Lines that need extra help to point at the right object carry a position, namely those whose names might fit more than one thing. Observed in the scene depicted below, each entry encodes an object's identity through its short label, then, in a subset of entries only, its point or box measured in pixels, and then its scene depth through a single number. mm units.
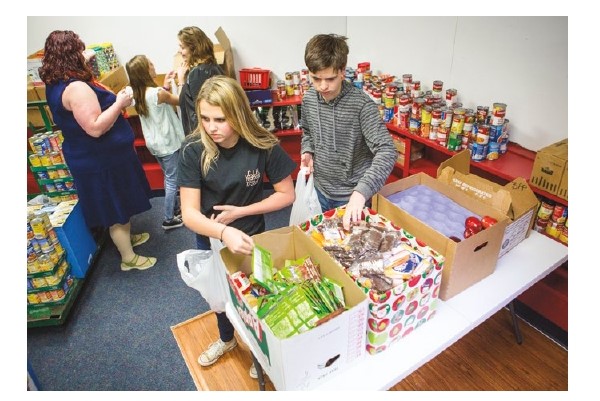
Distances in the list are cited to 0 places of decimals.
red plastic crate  3934
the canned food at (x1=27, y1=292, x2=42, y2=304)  2516
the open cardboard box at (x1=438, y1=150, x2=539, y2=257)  1656
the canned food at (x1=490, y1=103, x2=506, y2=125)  2412
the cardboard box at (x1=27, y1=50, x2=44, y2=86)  3361
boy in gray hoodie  1702
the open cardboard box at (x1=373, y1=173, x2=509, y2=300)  1394
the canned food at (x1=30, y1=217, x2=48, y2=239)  2375
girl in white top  2990
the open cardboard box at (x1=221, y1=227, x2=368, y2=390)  1074
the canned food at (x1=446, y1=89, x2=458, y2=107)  2766
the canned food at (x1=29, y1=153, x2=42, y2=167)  2934
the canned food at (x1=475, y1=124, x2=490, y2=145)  2494
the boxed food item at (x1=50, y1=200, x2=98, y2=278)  2660
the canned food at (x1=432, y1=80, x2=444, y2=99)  2879
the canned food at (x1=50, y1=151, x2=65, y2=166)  2930
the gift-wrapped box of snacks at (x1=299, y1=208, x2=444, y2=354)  1217
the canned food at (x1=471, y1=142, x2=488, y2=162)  2525
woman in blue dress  2205
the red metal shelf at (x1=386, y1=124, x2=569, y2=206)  2377
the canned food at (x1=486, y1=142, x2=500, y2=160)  2512
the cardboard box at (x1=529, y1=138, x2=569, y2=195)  2041
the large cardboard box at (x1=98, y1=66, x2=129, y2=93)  3314
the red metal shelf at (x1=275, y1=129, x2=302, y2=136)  4039
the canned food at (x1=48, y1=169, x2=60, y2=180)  2969
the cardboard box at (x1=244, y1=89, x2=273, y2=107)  3805
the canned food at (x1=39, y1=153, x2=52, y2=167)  2934
